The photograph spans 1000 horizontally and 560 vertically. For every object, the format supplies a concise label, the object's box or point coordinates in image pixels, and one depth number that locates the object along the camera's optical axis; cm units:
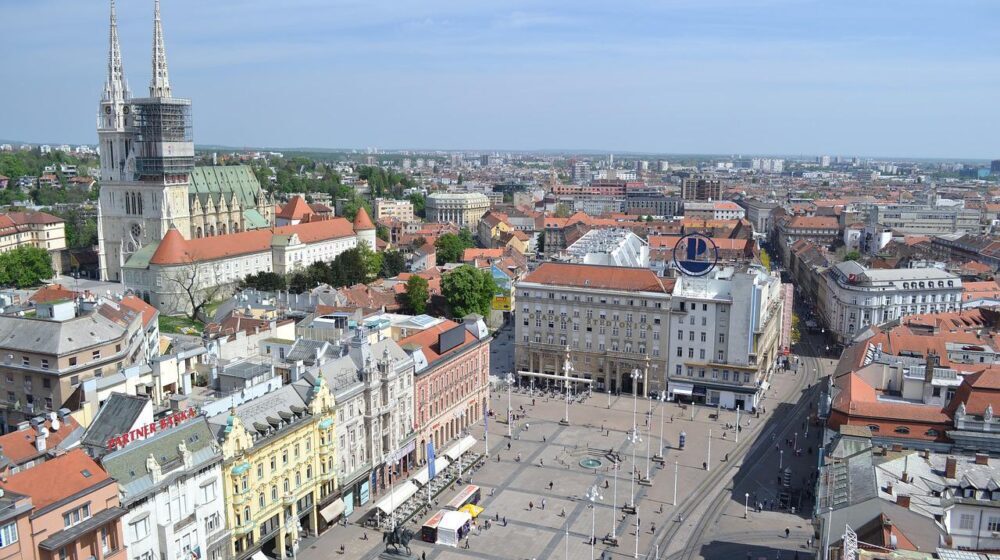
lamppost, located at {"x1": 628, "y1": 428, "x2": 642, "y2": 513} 6929
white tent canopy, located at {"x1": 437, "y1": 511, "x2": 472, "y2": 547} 6106
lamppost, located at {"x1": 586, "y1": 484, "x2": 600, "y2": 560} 6188
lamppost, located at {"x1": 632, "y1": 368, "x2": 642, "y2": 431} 9535
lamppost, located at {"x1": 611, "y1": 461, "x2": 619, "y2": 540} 6369
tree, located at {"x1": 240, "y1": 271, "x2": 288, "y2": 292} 13150
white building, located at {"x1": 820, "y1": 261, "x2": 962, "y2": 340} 12281
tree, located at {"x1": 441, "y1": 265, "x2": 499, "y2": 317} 12156
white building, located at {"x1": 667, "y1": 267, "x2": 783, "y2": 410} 9456
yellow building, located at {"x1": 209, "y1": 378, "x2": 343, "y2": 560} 5256
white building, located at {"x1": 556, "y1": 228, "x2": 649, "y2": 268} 11494
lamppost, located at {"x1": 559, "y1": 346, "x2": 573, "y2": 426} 9888
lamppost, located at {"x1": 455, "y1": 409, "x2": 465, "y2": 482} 8406
